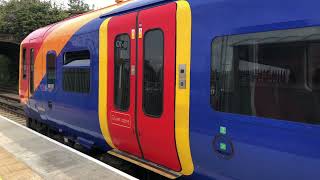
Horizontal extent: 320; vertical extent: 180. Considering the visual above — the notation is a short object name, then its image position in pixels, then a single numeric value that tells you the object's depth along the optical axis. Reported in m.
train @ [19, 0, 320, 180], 2.30
